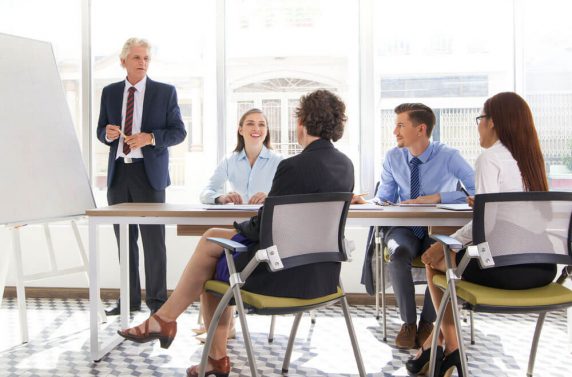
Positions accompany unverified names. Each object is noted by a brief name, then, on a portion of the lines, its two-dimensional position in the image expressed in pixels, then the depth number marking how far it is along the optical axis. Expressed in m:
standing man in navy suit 3.78
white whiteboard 3.36
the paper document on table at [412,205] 3.05
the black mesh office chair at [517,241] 2.20
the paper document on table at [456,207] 2.74
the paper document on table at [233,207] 2.74
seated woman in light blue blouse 3.54
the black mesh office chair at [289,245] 2.17
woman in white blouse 2.36
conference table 2.65
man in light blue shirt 3.21
